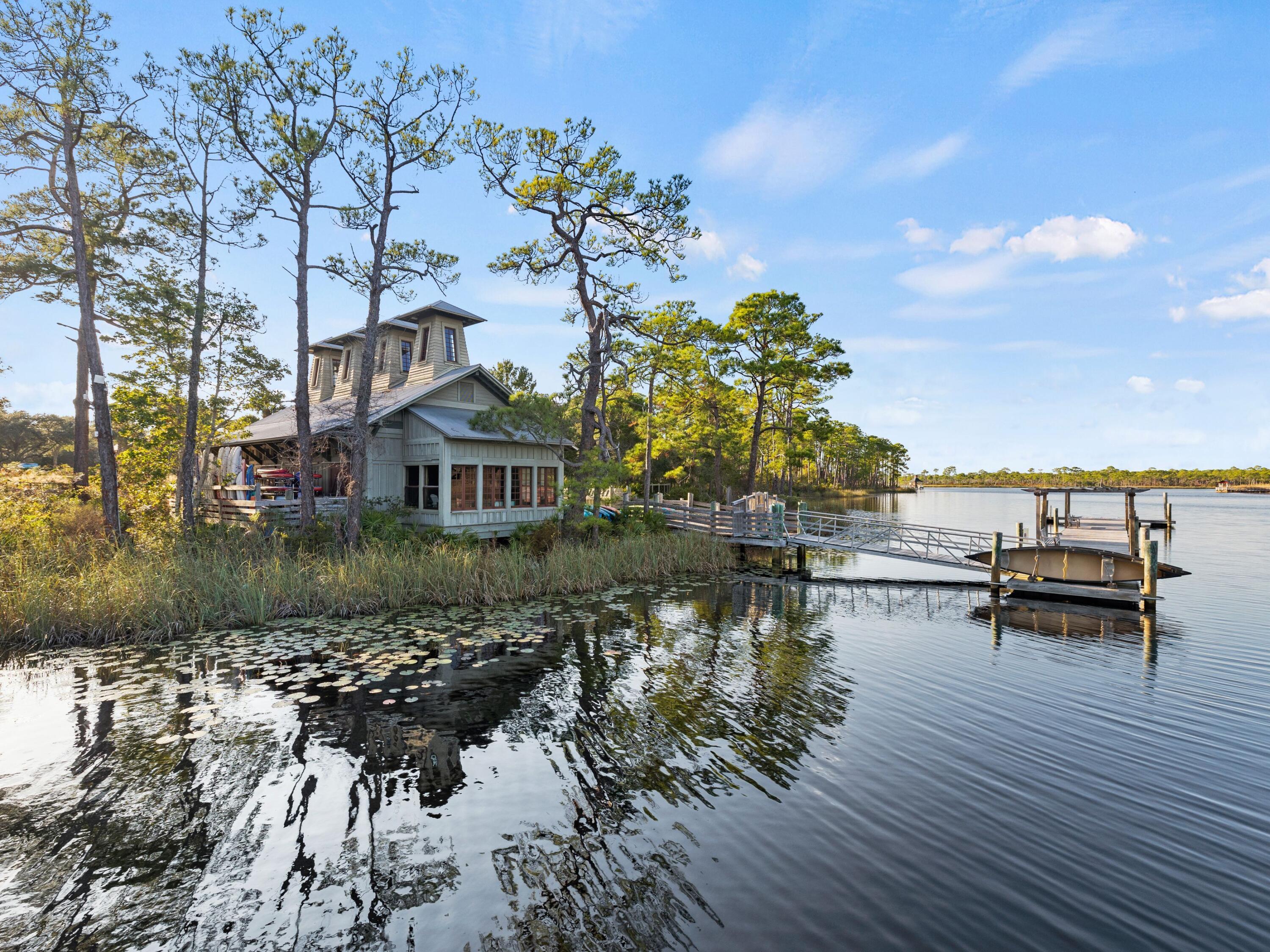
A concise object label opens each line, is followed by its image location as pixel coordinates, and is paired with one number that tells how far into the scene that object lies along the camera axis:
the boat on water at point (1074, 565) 17.38
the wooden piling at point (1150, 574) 15.80
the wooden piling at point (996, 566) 17.53
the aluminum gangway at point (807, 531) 20.11
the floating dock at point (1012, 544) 17.22
